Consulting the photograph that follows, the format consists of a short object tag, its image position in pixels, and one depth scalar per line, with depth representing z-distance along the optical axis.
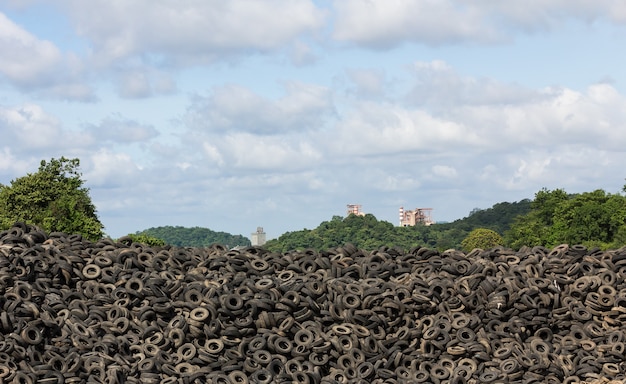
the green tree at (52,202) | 55.75
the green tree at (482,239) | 100.62
